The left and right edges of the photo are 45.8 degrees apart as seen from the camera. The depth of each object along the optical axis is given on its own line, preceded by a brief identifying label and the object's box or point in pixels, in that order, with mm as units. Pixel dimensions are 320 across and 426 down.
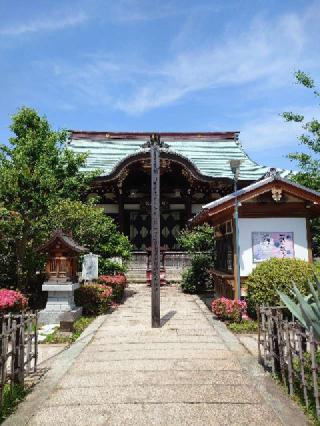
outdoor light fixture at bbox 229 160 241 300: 10102
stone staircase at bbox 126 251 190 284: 18203
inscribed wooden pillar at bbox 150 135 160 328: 9305
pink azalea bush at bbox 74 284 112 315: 11359
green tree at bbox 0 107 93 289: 11617
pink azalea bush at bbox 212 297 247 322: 9586
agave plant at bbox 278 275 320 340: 4926
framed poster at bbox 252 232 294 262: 10414
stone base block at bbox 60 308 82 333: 8867
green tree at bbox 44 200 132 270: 12664
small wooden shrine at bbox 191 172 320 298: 10344
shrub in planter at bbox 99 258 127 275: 14289
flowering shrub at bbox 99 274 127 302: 12992
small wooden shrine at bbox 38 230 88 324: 10312
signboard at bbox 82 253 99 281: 12183
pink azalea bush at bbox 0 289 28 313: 8688
